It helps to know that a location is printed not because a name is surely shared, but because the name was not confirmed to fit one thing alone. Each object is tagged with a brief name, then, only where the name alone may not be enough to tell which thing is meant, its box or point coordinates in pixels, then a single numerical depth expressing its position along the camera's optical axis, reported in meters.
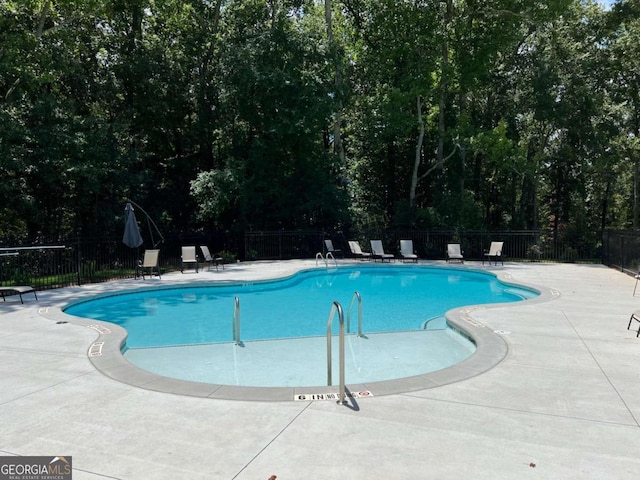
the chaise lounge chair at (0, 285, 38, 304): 9.46
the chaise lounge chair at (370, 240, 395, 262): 18.18
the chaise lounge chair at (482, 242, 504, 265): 17.03
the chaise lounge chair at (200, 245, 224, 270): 16.34
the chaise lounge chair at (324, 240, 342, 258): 18.50
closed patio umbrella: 13.41
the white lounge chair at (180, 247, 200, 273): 15.66
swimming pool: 5.92
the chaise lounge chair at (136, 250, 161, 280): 14.08
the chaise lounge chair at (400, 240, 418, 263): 17.98
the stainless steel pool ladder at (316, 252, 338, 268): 17.28
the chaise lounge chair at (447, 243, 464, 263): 17.19
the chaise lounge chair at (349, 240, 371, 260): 18.58
